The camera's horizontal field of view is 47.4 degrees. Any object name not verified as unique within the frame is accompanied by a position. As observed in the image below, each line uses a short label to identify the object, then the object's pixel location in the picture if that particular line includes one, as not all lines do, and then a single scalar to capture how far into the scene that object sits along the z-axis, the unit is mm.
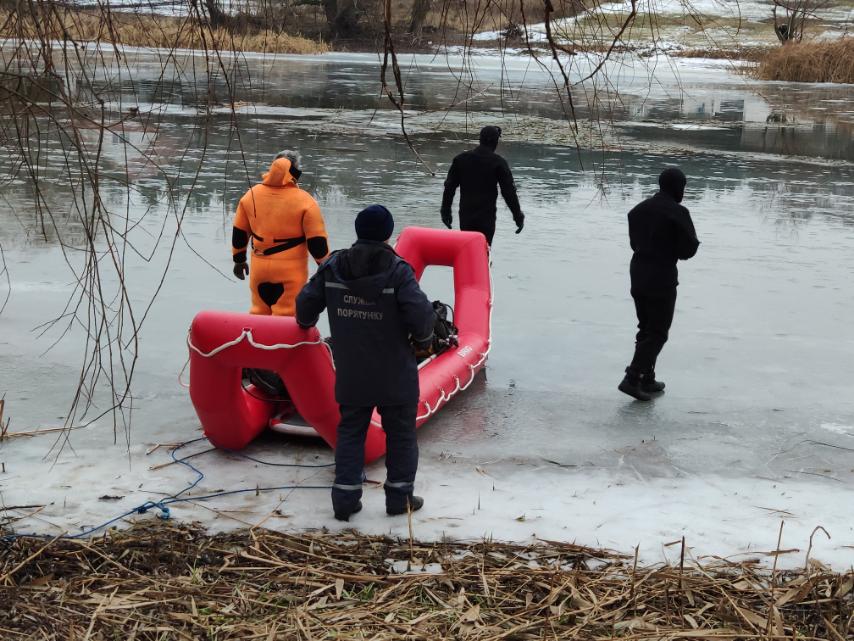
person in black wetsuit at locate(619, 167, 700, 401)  5605
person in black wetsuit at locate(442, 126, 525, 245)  7680
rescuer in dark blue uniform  4145
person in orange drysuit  5734
